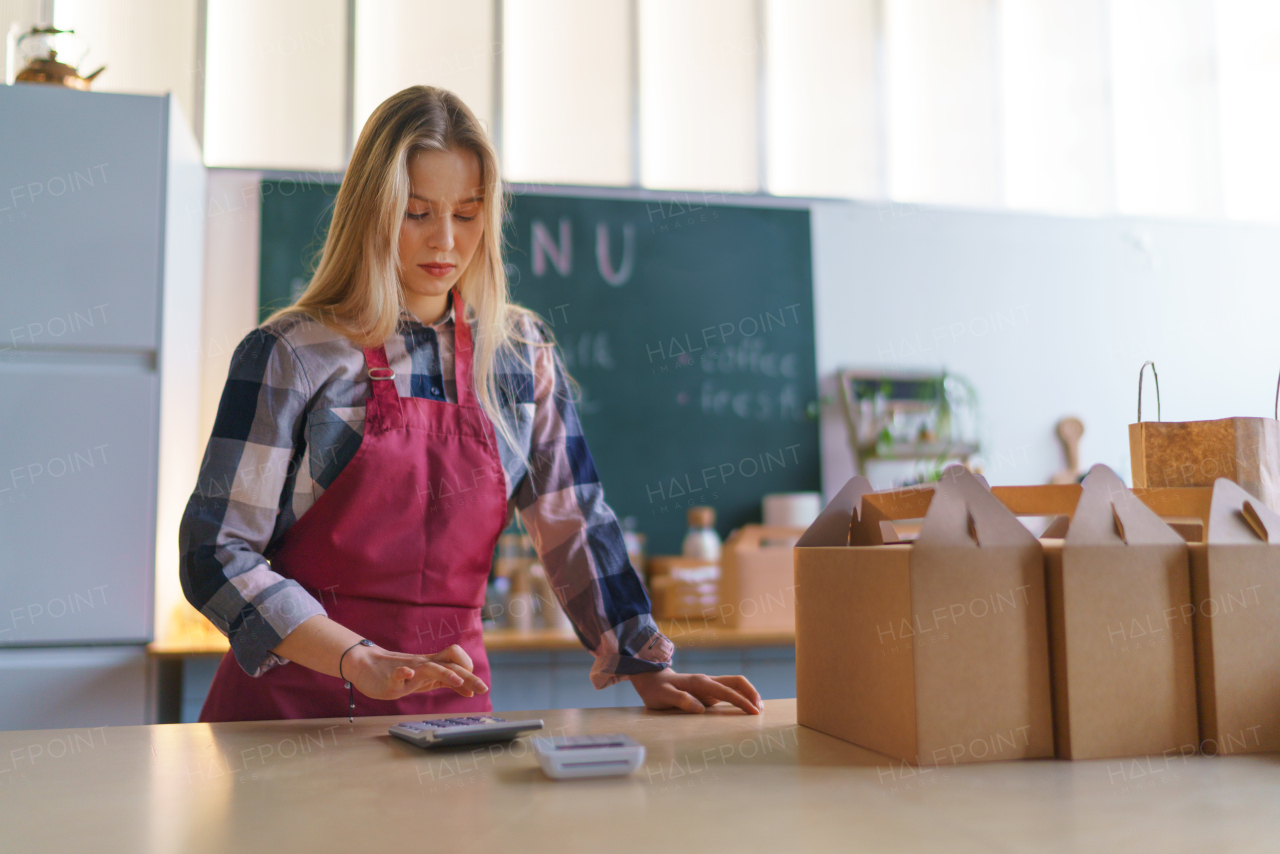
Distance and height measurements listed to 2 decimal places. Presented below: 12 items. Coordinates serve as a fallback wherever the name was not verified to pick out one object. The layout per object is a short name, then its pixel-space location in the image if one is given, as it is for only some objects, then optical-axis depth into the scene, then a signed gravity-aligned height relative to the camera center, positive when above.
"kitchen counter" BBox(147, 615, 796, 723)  1.98 -0.40
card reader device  0.63 -0.18
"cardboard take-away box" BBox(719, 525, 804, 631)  2.27 -0.25
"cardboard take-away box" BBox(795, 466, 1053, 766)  0.66 -0.11
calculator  0.73 -0.19
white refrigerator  1.94 +0.19
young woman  1.08 +0.04
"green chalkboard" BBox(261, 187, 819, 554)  2.70 +0.43
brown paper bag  0.81 +0.02
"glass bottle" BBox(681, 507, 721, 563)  2.58 -0.15
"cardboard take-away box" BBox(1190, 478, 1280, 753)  0.68 -0.12
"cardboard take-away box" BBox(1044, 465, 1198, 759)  0.67 -0.11
